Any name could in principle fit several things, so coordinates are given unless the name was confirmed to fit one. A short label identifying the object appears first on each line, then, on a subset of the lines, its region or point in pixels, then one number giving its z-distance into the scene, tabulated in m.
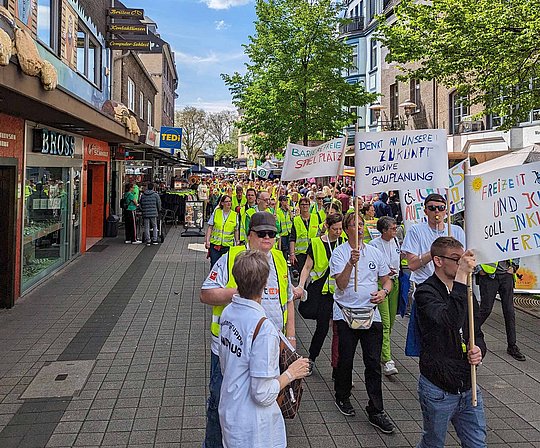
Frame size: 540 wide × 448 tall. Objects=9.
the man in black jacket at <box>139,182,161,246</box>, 16.36
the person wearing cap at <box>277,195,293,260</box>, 10.93
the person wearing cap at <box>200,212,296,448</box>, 3.43
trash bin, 18.16
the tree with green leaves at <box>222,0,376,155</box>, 22.36
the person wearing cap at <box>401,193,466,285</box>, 5.17
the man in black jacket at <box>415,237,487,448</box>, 3.17
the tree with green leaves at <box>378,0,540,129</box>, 10.11
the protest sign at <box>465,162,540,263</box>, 3.48
